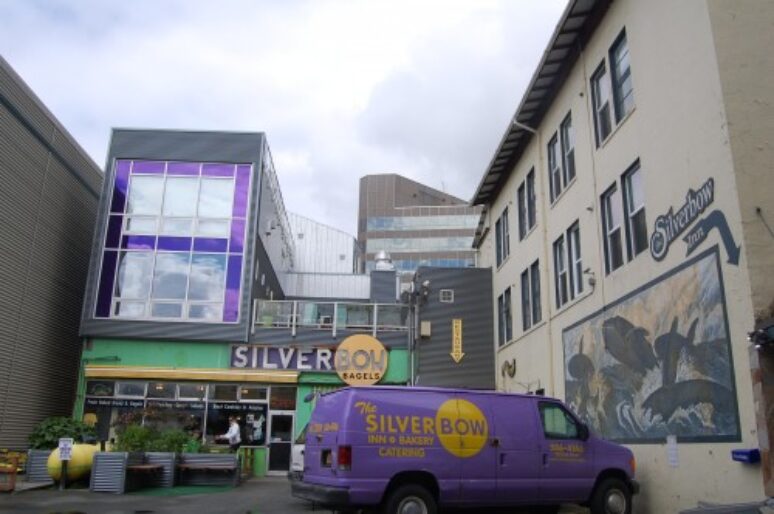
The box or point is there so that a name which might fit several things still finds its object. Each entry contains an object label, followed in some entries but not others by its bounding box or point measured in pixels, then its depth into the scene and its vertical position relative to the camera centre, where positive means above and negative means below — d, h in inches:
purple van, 387.2 -2.4
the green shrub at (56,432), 804.0 +10.8
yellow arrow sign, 983.0 +149.1
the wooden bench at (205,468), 738.8 -23.5
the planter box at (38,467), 701.9 -25.5
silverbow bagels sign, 999.6 +123.7
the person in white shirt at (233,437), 861.9 +10.3
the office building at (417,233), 3646.7 +1115.0
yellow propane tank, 671.1 -20.1
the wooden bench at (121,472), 648.4 -26.2
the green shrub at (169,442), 736.3 +2.4
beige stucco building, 374.0 +146.5
